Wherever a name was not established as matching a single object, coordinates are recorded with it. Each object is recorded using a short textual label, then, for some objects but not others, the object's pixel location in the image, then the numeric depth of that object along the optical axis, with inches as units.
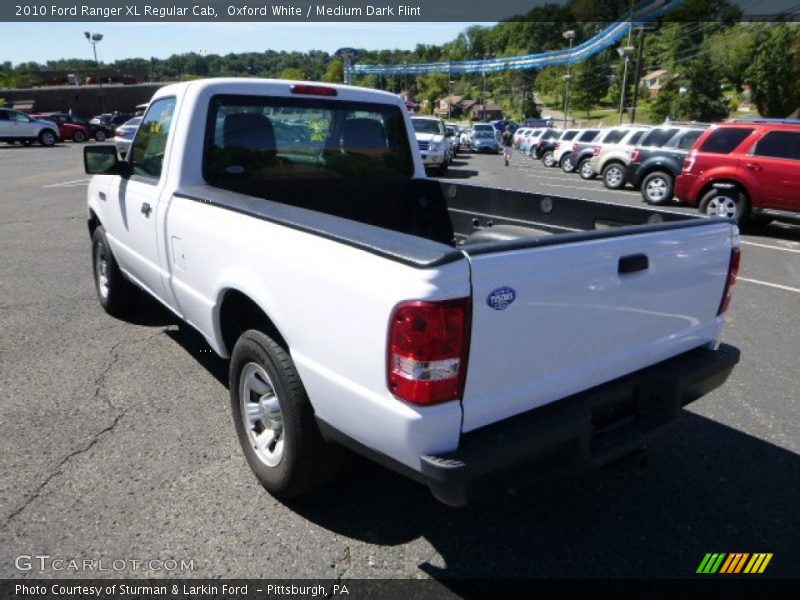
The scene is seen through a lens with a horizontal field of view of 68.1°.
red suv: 389.1
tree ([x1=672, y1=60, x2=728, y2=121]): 1867.6
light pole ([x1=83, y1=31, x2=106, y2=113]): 2188.9
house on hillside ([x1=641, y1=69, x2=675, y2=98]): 3740.2
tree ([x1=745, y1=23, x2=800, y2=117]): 1834.4
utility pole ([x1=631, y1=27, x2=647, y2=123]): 1377.3
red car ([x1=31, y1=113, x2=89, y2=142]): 1407.5
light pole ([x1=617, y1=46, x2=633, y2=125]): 1383.1
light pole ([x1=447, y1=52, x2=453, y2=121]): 4495.6
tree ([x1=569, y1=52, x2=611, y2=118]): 3528.5
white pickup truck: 79.1
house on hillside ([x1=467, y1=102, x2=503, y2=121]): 4097.7
